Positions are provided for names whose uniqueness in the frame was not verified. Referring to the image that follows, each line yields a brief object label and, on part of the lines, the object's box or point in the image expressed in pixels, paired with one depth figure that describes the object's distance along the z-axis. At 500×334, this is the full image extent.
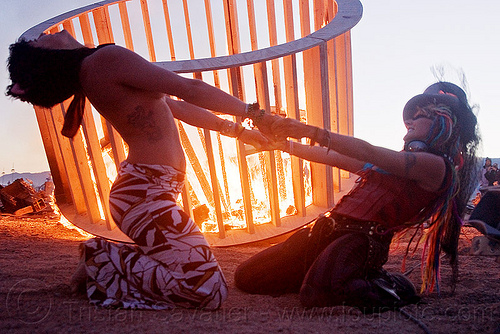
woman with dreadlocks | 1.83
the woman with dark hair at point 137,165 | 1.83
